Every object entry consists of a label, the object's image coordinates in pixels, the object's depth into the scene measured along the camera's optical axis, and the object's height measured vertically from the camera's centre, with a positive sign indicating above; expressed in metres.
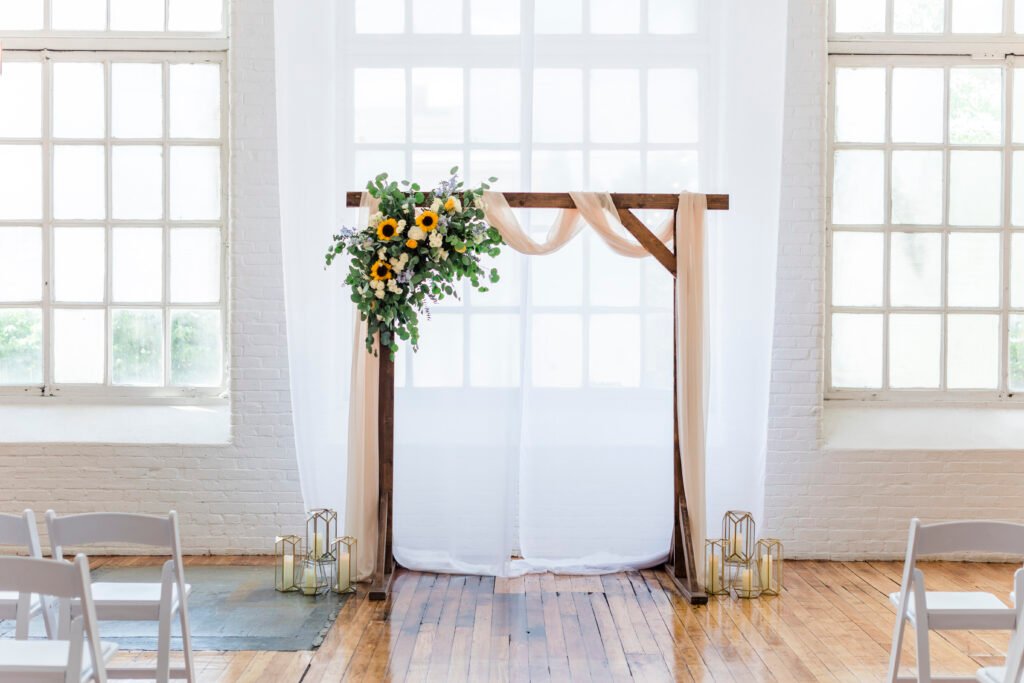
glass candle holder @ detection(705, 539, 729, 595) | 5.06 -1.32
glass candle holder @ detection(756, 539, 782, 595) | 5.09 -1.28
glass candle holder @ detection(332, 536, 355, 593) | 4.99 -1.27
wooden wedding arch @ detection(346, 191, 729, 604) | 5.16 -0.24
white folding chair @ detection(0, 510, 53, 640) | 2.96 -0.68
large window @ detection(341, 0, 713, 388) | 5.62 +1.10
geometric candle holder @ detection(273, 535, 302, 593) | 5.04 -1.29
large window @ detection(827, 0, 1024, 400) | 6.13 +0.69
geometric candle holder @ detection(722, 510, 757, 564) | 5.14 -1.16
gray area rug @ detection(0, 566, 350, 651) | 4.22 -1.40
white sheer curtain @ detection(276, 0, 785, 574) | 5.47 +0.19
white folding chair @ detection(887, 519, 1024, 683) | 2.91 -0.89
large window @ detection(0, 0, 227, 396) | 6.17 +0.69
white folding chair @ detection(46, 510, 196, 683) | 2.98 -0.85
